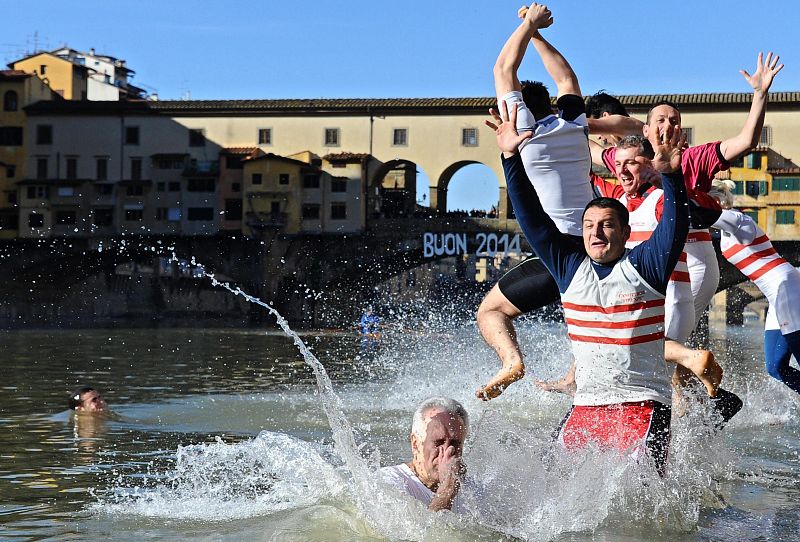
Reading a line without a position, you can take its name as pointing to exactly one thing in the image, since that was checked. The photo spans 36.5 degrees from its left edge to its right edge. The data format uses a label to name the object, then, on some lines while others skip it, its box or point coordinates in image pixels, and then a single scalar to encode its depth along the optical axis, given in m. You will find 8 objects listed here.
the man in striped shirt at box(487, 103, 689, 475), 4.88
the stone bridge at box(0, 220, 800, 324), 53.56
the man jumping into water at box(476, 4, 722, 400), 5.41
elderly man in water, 4.60
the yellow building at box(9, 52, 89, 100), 68.88
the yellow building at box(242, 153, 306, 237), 56.12
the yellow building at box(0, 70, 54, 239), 59.19
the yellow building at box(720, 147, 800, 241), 54.69
